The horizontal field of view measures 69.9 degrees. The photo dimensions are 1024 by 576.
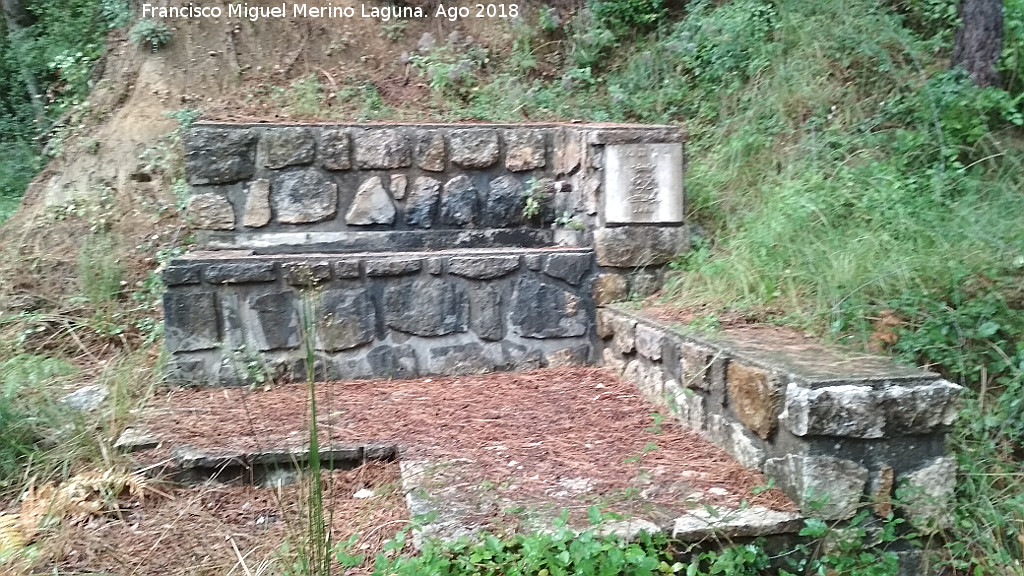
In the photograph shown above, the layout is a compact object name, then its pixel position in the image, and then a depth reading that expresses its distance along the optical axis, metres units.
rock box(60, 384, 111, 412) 3.07
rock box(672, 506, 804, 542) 1.96
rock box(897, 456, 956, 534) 2.12
